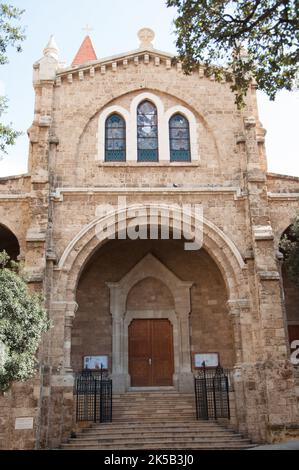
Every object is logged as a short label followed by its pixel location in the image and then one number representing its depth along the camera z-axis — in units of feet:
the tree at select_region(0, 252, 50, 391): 40.45
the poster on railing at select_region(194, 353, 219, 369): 61.67
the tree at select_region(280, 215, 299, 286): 49.73
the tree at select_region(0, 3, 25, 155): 39.99
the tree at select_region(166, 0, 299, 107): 33.99
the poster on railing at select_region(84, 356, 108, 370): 61.00
